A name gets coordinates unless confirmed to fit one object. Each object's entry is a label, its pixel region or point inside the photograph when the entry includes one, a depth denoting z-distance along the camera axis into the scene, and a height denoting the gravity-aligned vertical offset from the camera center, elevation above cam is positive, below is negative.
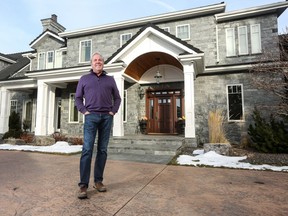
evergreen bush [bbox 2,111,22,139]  10.47 -0.33
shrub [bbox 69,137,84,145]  8.77 -0.88
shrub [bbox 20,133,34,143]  9.89 -0.84
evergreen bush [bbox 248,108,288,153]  5.74 -0.49
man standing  2.59 +0.16
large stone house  8.21 +2.30
